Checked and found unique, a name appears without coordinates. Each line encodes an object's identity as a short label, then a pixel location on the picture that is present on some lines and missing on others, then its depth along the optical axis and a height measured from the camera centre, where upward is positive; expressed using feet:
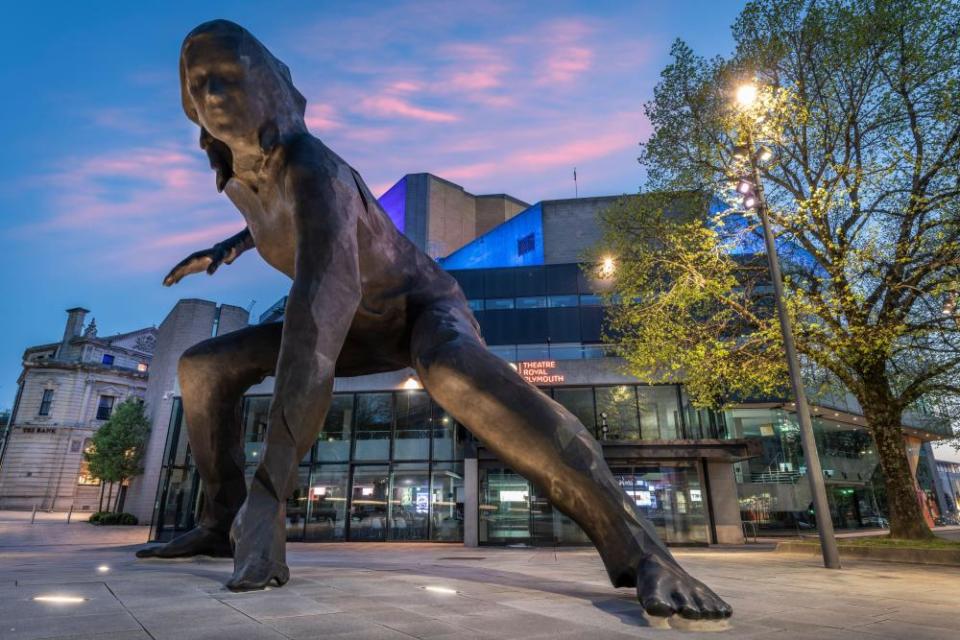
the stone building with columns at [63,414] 155.94 +22.37
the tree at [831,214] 34.99 +19.56
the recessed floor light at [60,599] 7.36 -1.50
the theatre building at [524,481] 55.42 +3.12
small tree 107.24 +8.45
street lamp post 26.44 +5.13
